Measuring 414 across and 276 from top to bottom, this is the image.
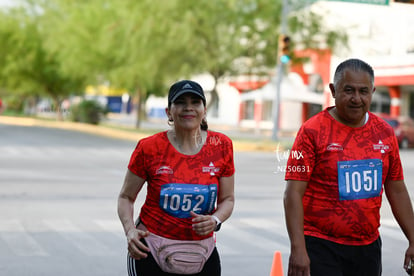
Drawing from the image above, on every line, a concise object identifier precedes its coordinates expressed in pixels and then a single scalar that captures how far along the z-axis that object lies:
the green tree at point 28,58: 55.69
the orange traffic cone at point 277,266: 5.95
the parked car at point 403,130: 35.78
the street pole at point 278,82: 28.69
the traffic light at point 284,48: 25.58
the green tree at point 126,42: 33.31
